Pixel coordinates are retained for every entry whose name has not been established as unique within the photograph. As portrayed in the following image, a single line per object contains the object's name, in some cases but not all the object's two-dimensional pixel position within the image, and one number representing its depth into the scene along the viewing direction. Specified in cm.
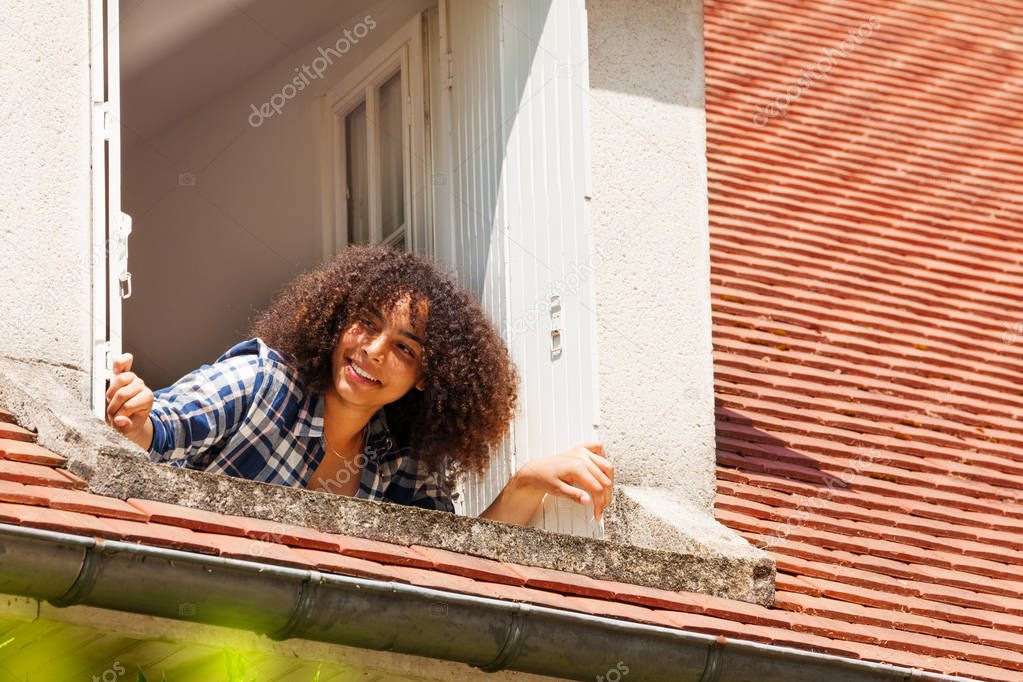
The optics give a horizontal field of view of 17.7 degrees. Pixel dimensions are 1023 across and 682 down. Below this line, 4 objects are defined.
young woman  1109
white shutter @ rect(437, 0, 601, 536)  1144
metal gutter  775
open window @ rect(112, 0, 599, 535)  1170
